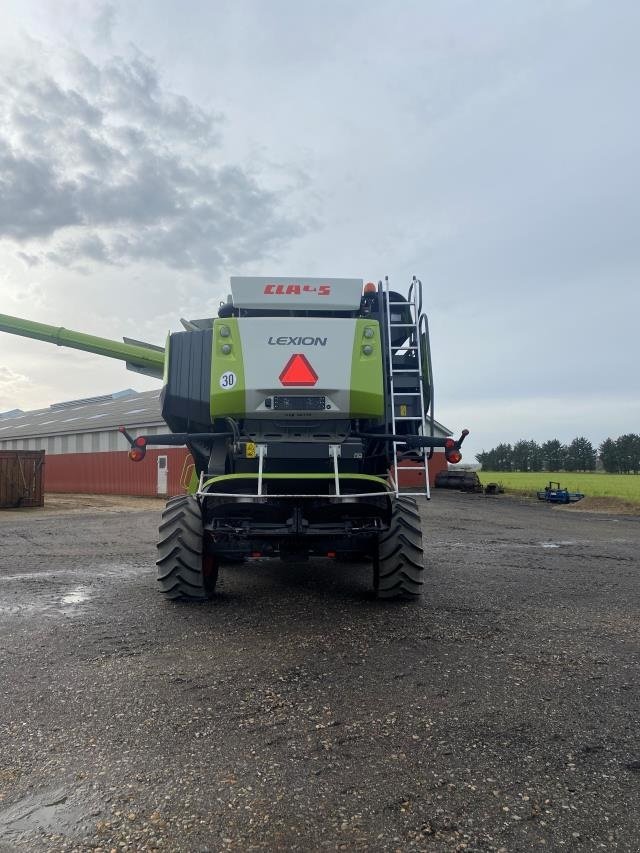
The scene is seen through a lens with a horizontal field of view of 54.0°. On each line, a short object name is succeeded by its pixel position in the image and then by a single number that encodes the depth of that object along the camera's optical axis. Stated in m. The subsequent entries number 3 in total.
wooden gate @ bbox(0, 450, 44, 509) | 24.41
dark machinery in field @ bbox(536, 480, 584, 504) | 29.00
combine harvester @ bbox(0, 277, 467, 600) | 6.00
